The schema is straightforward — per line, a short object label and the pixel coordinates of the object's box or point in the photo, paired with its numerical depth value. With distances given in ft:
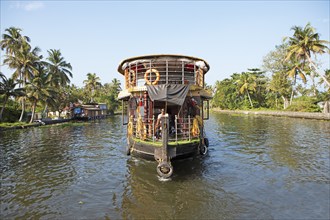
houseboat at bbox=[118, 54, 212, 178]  30.91
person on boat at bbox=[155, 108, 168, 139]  35.51
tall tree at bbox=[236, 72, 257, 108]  184.44
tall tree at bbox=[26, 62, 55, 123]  102.33
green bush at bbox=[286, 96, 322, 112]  127.24
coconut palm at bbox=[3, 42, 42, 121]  106.01
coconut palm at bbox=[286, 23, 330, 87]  106.99
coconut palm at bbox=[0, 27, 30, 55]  109.40
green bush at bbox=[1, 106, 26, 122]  103.55
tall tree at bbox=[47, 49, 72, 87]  138.41
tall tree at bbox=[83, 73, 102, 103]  213.87
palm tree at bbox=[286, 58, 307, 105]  129.59
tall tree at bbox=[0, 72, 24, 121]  90.63
